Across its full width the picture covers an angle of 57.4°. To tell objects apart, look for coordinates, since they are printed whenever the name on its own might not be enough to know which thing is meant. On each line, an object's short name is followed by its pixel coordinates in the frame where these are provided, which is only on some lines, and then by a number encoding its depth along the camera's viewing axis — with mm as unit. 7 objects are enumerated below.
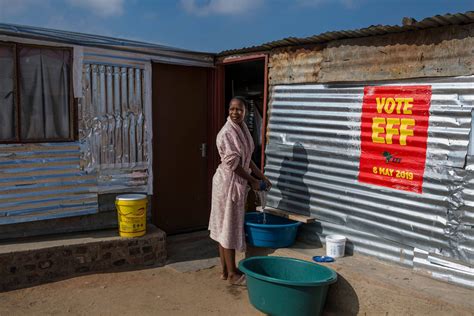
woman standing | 4570
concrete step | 4684
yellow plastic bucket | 5281
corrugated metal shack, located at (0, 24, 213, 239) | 4984
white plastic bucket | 4551
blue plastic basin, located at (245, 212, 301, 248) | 4881
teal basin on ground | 3844
